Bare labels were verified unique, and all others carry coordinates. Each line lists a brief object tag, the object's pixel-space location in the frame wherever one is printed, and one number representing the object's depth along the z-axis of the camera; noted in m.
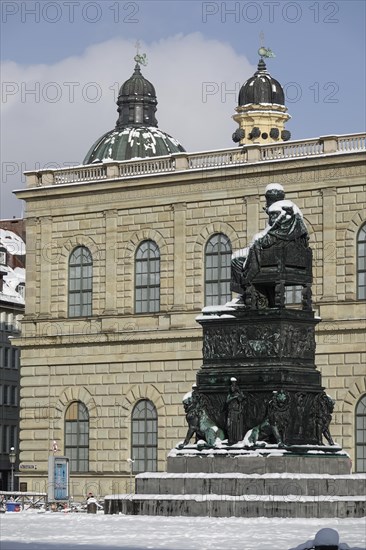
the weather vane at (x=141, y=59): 106.25
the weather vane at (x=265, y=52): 105.62
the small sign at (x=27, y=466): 78.69
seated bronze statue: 40.50
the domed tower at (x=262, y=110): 106.00
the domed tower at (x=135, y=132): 104.06
